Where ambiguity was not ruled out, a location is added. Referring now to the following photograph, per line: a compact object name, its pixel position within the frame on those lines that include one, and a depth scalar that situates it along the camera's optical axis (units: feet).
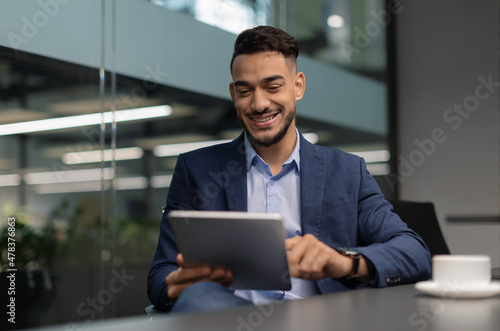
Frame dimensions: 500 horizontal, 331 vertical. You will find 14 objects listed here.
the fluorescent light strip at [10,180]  8.23
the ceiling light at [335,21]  14.70
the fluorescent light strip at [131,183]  9.64
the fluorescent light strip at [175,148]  10.37
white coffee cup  3.69
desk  2.50
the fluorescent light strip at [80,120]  8.41
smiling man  5.67
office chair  7.98
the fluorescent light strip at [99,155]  9.03
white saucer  3.53
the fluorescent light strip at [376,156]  15.35
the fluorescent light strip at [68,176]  8.63
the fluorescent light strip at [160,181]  10.30
